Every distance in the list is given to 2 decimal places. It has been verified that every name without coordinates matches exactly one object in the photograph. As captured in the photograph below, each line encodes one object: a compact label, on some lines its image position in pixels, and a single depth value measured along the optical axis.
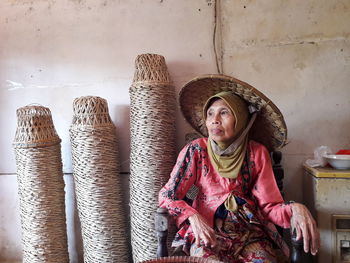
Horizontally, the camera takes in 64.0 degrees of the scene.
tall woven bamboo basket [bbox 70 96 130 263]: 1.88
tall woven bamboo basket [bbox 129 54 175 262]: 1.81
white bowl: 1.57
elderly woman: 1.40
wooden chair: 1.22
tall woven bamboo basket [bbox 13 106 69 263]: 1.92
